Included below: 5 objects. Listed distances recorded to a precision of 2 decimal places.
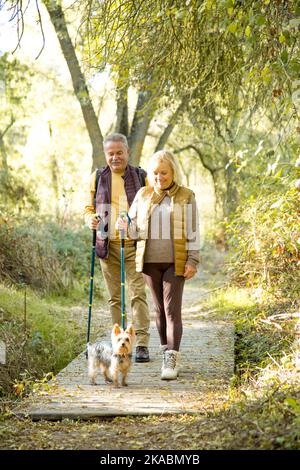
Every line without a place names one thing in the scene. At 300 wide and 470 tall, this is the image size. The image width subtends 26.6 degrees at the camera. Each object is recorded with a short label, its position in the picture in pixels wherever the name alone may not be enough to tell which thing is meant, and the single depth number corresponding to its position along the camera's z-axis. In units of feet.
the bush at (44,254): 34.65
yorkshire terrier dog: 17.11
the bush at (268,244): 25.14
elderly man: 19.98
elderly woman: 18.10
